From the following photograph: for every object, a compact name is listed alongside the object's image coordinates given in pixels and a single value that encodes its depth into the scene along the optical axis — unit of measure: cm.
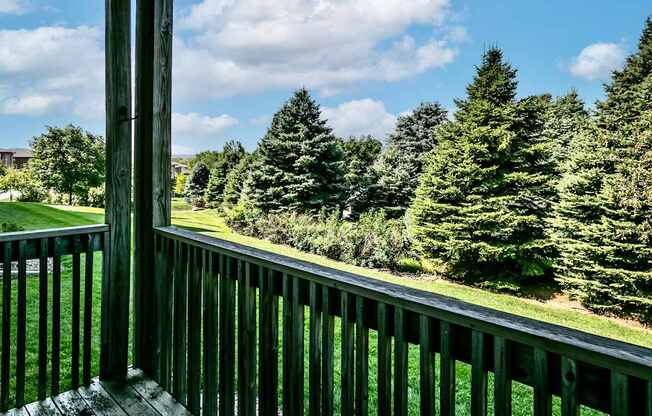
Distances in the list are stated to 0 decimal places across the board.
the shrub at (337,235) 693
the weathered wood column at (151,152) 188
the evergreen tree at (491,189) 679
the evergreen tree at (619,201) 412
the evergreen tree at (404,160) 894
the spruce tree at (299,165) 886
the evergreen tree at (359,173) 904
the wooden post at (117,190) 185
